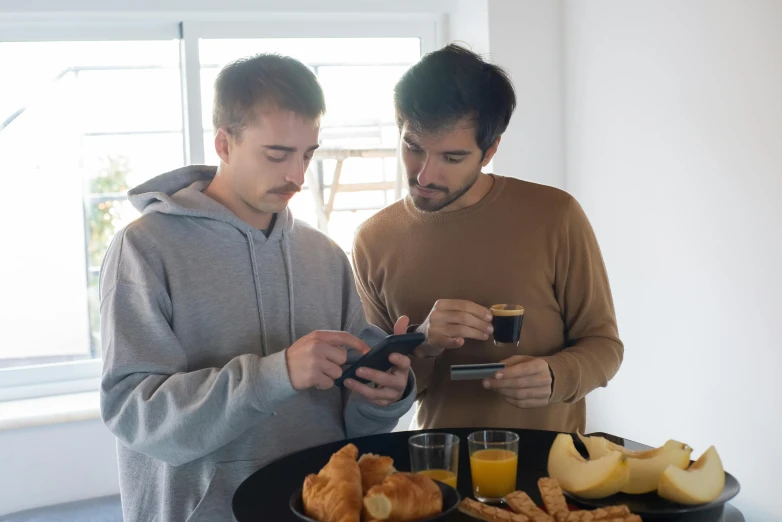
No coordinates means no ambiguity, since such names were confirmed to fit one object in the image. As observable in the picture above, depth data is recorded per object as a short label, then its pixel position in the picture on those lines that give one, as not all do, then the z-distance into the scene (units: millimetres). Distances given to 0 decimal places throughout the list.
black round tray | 1383
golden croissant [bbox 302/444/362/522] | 1213
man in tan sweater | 2150
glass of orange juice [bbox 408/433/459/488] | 1490
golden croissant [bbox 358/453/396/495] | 1351
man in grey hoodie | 1568
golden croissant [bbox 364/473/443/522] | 1207
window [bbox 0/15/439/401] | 3869
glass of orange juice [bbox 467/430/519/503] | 1469
